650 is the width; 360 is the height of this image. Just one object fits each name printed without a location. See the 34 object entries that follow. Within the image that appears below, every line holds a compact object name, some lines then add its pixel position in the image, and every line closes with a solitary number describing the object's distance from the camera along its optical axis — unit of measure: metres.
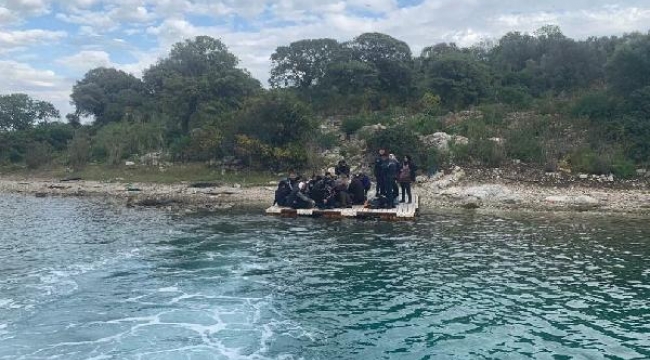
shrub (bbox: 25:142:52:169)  53.75
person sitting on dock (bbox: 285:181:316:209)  30.23
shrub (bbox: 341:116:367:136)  48.94
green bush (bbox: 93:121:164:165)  51.83
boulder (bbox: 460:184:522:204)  33.34
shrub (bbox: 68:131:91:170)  51.72
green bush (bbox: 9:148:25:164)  58.07
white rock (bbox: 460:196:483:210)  32.43
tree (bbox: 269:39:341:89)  64.81
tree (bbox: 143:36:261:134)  55.69
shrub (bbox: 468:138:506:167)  38.78
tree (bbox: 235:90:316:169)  43.62
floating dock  28.52
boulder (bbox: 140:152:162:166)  48.88
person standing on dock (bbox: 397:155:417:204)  29.20
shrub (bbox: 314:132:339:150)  46.38
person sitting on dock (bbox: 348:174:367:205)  31.17
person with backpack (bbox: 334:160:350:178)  31.06
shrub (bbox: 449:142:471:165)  39.50
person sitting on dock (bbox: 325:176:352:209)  30.36
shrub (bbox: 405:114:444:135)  44.62
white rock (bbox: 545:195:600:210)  31.53
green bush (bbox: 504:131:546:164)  38.88
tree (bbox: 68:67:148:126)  73.25
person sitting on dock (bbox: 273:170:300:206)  30.80
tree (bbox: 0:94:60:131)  69.75
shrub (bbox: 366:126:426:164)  39.75
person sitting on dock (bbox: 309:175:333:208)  30.47
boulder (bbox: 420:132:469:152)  41.22
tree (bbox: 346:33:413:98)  61.53
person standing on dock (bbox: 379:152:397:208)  28.36
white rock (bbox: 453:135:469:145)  41.18
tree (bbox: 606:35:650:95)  41.88
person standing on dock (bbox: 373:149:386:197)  28.91
